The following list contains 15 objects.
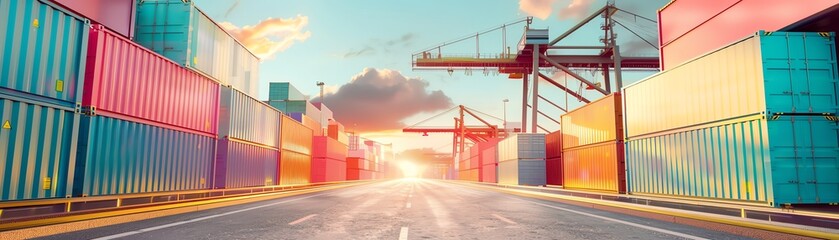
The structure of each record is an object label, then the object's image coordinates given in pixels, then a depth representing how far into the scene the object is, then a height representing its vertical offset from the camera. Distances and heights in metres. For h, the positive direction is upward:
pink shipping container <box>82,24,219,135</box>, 10.30 +2.23
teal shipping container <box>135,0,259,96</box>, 16.16 +5.07
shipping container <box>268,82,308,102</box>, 50.22 +8.82
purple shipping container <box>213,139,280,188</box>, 16.92 +0.15
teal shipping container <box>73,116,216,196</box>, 10.01 +0.22
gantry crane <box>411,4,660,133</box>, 37.34 +10.15
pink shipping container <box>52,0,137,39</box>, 11.71 +4.37
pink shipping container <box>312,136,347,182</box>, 38.78 +0.96
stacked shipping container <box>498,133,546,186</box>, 30.91 +0.91
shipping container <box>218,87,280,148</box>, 17.27 +2.18
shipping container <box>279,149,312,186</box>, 25.50 +0.06
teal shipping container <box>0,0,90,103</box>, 8.23 +2.35
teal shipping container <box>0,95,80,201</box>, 8.10 +0.33
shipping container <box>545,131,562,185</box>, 30.34 +1.01
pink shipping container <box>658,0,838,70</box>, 11.34 +4.80
